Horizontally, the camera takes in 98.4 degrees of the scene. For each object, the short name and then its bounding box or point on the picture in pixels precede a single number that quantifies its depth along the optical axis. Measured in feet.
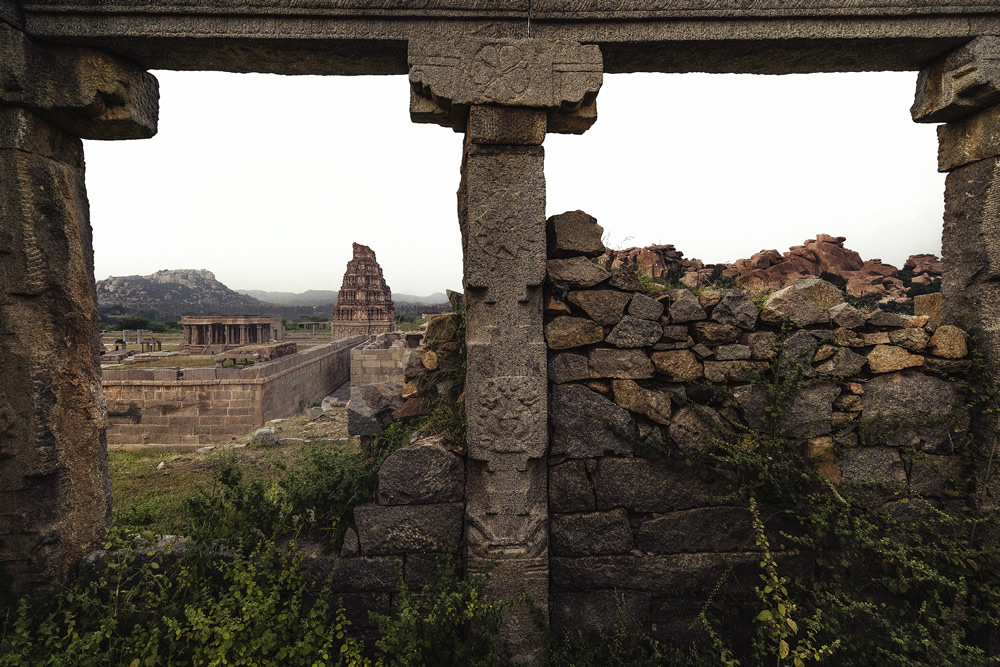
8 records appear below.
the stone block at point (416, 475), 8.49
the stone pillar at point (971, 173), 8.23
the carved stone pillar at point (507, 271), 8.04
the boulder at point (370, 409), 10.50
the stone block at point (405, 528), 8.50
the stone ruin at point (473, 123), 7.91
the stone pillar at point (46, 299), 7.84
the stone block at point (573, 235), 8.83
